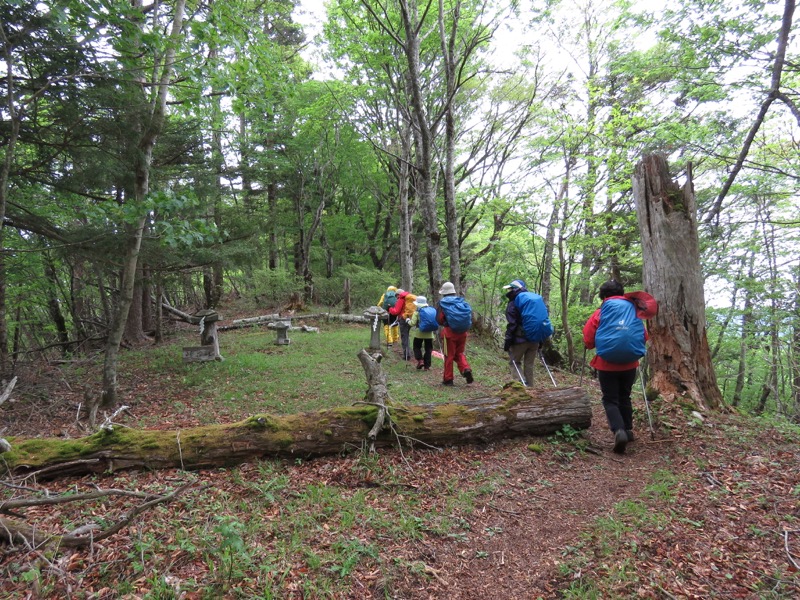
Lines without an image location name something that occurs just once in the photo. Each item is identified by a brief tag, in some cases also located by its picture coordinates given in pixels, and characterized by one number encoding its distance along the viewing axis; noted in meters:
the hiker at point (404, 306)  9.70
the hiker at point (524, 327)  6.40
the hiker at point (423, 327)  8.59
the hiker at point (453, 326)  7.16
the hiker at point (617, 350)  4.35
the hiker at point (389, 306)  10.91
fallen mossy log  3.78
